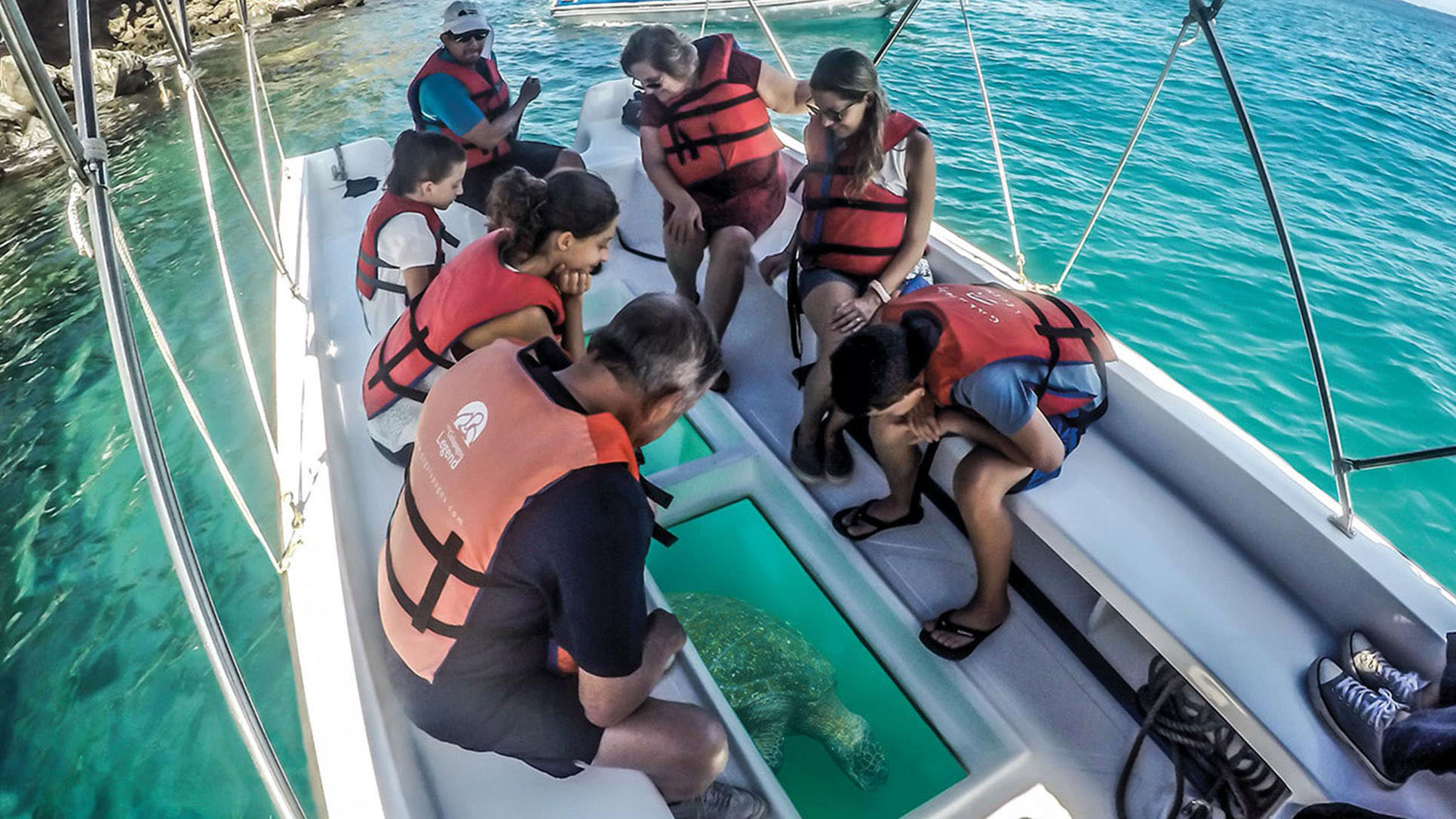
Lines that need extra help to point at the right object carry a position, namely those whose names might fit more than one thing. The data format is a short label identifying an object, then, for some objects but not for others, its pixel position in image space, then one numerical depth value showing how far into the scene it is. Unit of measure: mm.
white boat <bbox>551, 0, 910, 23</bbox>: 9516
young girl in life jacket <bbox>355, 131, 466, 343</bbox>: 2041
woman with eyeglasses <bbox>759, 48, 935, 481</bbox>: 1998
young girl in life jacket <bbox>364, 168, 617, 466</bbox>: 1580
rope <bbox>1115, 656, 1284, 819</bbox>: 1386
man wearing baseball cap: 2766
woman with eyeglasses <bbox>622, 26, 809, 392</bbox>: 2389
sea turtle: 1665
